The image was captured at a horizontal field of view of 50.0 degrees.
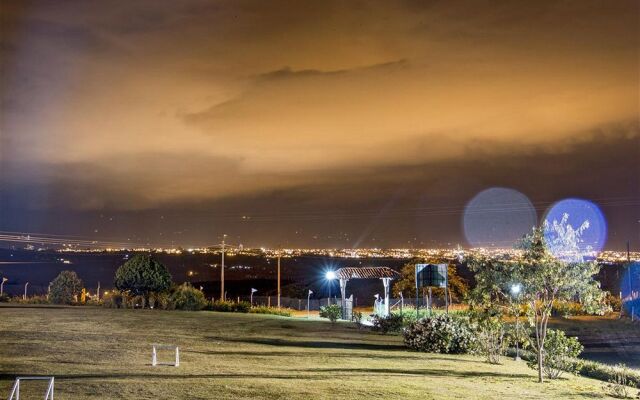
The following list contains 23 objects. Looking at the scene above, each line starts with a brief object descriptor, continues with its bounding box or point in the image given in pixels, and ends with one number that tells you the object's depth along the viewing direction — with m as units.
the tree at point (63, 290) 52.53
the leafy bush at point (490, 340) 23.11
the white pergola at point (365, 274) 44.66
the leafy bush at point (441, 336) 25.33
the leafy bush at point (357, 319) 36.31
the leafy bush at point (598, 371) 22.44
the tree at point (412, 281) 57.78
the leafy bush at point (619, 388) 16.89
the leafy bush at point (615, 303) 56.09
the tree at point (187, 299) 48.16
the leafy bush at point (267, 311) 48.75
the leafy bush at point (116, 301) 49.03
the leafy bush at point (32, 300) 50.75
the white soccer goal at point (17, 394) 10.94
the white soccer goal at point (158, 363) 19.08
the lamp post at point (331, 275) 45.44
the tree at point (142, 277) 48.53
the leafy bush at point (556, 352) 20.03
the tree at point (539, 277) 17.42
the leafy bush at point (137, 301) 49.08
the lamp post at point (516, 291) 18.04
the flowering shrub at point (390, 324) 33.41
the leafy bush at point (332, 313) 39.91
